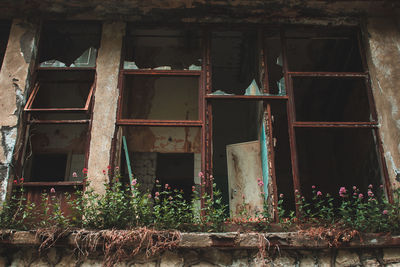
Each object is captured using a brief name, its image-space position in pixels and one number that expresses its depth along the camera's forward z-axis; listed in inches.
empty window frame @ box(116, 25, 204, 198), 340.8
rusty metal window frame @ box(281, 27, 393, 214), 225.0
